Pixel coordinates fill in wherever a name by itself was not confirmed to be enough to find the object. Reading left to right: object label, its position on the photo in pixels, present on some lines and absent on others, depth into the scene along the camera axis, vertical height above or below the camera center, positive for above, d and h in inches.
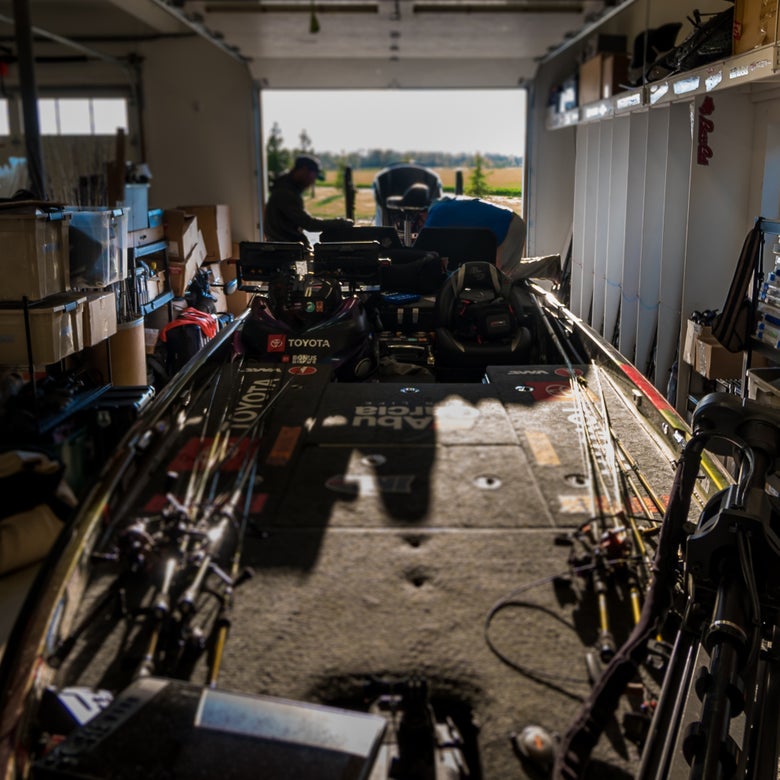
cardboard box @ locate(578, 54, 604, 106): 301.7 +34.2
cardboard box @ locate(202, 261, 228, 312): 312.3 -35.7
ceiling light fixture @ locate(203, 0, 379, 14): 270.7 +52.2
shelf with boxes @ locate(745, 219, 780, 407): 155.1 -26.0
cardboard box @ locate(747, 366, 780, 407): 148.7 -33.1
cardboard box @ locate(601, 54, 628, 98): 283.0 +33.5
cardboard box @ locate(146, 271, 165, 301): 249.4 -28.8
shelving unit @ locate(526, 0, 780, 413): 201.9 -2.5
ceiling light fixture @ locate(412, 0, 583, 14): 277.7 +53.1
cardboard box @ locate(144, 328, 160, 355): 179.5 -34.5
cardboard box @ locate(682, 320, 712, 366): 193.2 -32.8
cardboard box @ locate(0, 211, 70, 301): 149.2 -11.6
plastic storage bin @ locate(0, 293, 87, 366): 147.3 -24.3
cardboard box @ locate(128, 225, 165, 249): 245.6 -15.0
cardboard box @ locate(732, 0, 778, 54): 159.3 +28.2
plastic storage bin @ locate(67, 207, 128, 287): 171.9 -12.1
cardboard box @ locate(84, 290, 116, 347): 164.2 -24.7
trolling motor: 43.3 -22.4
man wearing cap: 265.6 -6.2
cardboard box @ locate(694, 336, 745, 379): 186.7 -36.2
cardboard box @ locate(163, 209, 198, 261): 286.4 -15.2
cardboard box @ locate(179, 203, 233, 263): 349.4 -17.0
